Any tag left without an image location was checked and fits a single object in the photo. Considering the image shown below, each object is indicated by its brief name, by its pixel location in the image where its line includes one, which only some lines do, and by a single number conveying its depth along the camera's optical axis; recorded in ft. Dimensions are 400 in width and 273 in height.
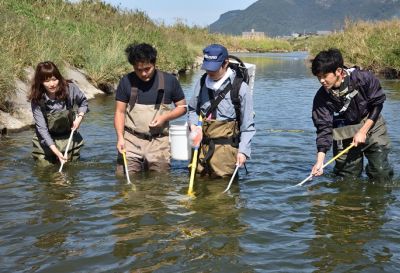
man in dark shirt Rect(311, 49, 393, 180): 17.85
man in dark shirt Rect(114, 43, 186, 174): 20.40
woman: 21.97
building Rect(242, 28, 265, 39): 220.43
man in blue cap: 18.30
